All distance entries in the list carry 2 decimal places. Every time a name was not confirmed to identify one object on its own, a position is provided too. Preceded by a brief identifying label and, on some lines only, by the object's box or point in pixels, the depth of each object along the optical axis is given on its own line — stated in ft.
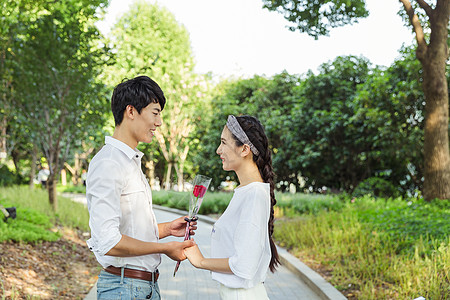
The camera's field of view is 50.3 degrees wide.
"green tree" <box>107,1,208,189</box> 103.96
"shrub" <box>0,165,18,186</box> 79.00
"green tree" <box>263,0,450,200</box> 41.91
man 8.13
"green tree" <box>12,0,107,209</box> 42.16
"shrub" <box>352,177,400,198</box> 61.85
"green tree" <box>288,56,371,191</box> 70.69
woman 8.60
